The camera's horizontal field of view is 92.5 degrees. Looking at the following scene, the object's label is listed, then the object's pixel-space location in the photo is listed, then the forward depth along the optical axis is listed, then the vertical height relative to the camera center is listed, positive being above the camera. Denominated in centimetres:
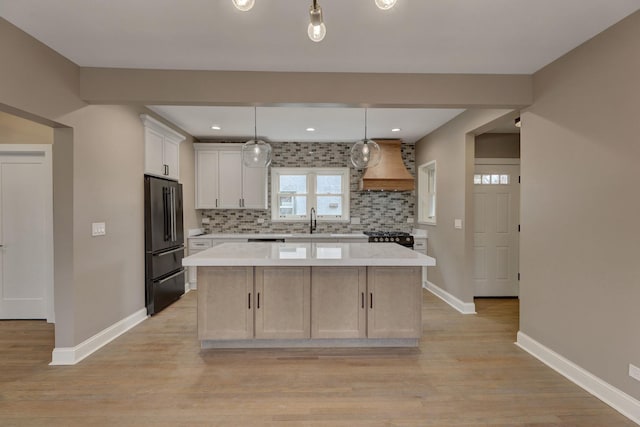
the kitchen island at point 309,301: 296 -89
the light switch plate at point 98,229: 301 -19
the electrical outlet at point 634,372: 202 -107
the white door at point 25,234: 371 -30
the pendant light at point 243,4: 119 +81
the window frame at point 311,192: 592 +36
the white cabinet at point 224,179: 555 +57
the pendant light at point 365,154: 339 +64
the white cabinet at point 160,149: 396 +86
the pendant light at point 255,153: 323 +61
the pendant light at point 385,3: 120 +82
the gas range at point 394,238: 521 -47
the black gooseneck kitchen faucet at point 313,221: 586 -22
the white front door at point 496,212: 470 -2
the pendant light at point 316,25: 129 +81
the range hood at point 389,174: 550 +67
